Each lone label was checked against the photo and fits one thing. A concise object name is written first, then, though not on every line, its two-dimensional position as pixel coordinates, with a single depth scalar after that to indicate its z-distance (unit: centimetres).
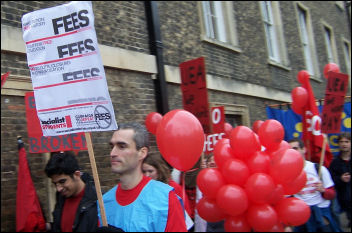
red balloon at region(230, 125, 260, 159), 251
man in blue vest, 214
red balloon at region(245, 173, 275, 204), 232
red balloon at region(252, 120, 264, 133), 648
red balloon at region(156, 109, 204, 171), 274
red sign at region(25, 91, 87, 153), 385
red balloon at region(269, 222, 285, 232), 237
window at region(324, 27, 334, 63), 1546
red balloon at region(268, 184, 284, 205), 236
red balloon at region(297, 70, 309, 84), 628
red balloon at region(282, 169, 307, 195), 257
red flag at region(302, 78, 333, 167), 580
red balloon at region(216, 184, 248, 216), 232
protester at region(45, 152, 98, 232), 298
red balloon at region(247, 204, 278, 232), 229
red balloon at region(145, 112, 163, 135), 507
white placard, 242
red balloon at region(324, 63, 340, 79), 627
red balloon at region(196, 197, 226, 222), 257
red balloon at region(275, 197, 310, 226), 239
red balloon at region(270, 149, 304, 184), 239
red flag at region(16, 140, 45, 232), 365
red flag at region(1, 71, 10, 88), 372
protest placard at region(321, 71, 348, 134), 550
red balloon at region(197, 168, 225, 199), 251
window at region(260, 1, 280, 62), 1127
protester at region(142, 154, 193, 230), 341
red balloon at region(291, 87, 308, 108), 596
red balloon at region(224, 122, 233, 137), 611
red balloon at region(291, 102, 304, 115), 604
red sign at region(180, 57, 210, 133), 445
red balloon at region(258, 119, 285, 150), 264
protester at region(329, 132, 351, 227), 537
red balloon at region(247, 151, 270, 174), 248
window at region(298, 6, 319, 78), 1355
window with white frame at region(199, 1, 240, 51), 861
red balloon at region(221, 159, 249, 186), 245
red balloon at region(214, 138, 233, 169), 261
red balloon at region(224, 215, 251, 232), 242
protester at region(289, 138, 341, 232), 456
